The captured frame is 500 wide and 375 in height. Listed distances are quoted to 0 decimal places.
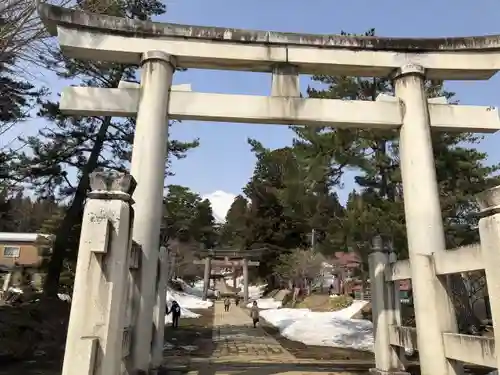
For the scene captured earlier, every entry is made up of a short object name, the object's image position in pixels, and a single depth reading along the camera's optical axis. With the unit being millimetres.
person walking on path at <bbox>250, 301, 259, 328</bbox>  20188
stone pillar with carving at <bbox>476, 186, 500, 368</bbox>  3912
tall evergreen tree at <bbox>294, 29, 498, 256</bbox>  9875
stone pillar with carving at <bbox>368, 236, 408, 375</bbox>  6555
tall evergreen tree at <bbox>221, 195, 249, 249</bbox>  45344
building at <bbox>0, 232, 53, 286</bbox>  33156
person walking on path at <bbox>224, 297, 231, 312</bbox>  31416
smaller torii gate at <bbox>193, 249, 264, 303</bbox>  37791
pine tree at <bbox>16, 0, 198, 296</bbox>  13531
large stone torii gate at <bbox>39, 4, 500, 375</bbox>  5664
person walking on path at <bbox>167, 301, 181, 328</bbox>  18469
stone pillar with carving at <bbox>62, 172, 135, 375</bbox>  3848
